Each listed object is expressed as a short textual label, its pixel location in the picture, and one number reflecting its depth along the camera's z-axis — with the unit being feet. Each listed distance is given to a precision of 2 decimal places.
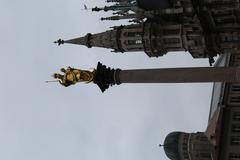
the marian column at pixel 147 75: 155.43
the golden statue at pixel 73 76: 169.07
